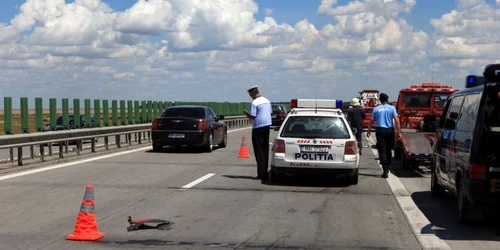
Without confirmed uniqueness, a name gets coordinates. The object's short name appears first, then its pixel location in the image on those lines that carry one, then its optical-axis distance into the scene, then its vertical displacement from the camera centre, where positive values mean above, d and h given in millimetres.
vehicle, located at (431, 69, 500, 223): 8305 -656
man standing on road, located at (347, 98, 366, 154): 21094 -573
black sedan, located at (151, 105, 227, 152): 22031 -1065
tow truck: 22281 -174
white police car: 13102 -961
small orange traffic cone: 20469 -1679
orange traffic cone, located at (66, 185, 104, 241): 7725 -1448
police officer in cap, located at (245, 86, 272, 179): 14211 -679
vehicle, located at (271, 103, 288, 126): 44219 -1103
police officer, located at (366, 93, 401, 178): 14891 -756
